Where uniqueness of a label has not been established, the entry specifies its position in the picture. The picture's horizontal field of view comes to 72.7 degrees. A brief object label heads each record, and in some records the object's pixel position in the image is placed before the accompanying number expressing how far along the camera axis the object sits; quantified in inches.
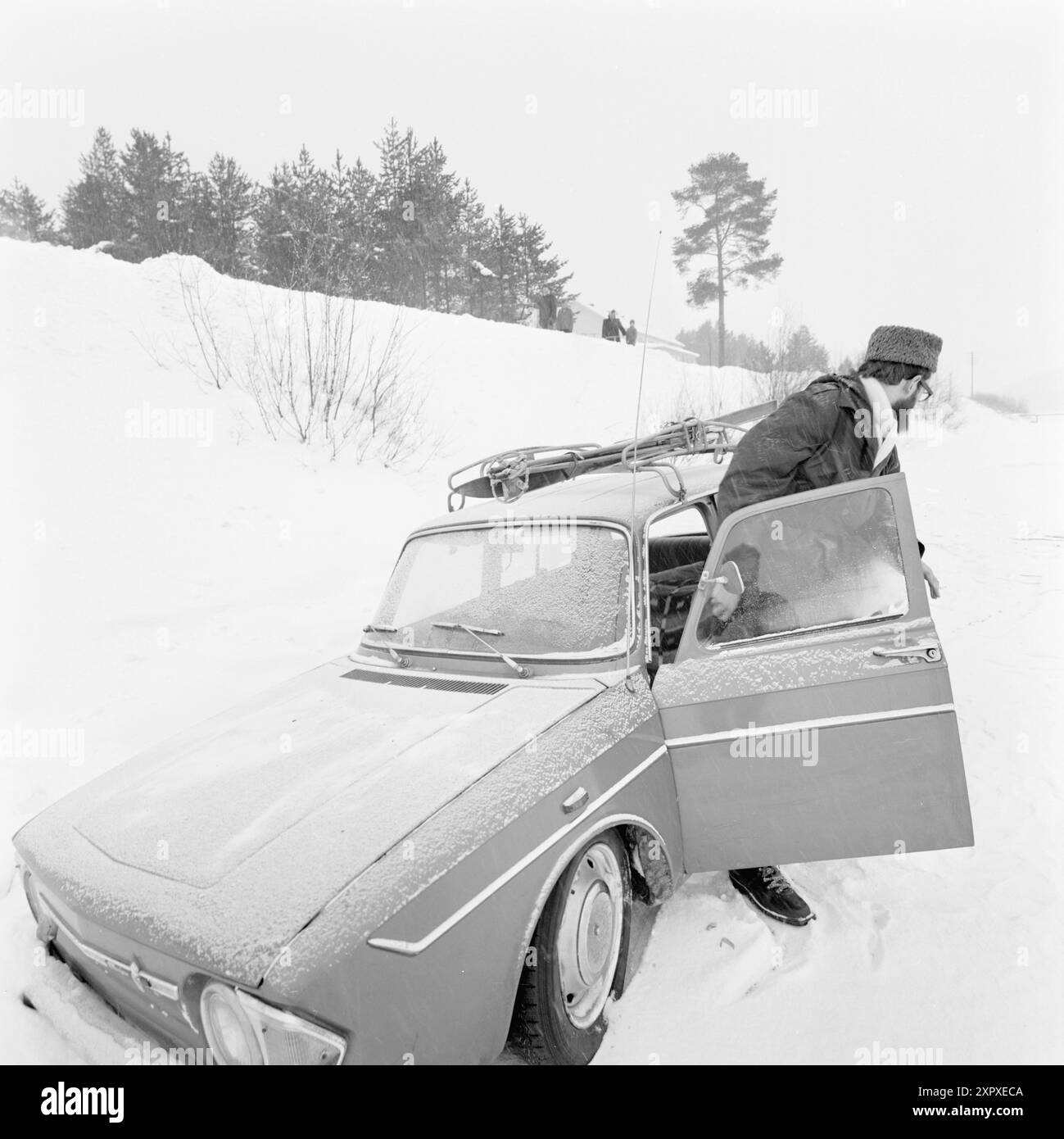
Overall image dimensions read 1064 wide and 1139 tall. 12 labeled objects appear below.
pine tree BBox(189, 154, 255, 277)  1064.2
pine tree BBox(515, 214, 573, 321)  1343.5
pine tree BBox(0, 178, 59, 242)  1234.0
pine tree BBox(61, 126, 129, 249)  1107.3
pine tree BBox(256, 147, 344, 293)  957.2
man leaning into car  116.0
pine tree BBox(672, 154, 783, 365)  1190.9
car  68.4
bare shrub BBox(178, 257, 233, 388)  416.2
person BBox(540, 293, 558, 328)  1027.9
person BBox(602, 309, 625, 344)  1082.7
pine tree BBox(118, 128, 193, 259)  1075.3
